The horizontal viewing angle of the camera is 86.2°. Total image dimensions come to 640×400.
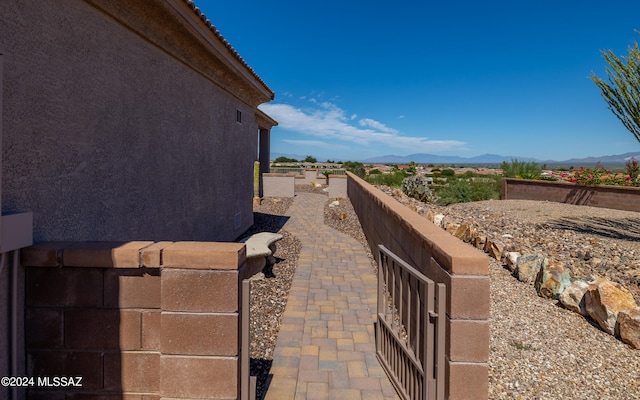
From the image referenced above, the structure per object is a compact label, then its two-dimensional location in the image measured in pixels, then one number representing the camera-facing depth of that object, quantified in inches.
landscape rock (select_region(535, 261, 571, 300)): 209.0
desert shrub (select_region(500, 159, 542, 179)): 875.7
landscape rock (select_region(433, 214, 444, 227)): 392.4
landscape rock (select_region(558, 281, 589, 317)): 187.6
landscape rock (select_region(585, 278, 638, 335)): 168.7
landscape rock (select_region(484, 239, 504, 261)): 292.5
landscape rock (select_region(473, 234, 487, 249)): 326.8
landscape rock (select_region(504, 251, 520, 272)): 260.8
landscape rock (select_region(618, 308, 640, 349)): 154.8
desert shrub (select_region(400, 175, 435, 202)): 740.6
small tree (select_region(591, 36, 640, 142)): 415.5
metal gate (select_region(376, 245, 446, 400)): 103.1
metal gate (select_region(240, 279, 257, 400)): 100.2
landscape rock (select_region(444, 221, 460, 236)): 351.6
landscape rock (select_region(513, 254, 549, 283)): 237.9
